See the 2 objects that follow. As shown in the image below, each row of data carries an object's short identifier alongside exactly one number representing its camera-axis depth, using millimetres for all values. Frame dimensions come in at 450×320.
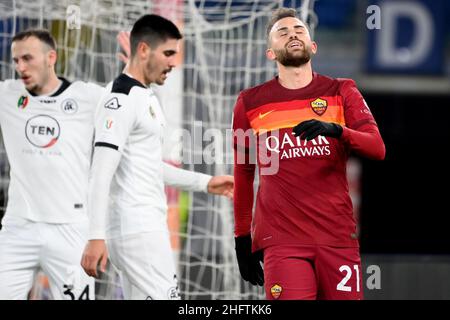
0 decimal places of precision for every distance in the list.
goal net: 13555
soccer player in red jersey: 8797
